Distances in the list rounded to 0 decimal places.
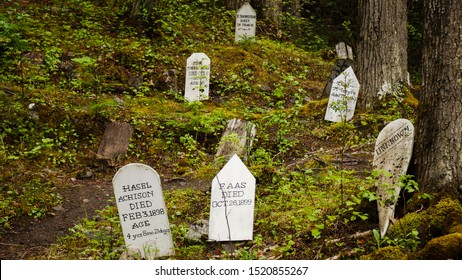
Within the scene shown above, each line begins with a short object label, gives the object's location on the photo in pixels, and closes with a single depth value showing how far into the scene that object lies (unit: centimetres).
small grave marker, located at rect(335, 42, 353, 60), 1521
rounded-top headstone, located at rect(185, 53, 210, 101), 1102
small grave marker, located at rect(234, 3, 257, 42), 1409
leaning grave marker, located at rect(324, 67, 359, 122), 965
